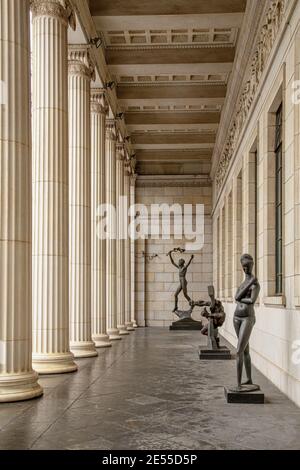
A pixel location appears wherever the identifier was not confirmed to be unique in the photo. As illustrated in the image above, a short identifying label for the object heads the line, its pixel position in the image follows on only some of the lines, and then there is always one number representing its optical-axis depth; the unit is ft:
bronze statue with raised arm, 106.32
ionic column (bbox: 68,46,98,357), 60.54
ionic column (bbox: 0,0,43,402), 34.68
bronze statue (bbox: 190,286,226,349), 55.52
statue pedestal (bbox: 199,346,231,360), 58.18
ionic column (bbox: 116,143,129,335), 98.78
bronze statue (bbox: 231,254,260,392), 34.91
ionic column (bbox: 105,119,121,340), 84.53
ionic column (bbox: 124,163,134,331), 110.12
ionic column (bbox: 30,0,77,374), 47.19
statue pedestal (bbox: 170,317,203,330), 106.52
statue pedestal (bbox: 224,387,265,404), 34.73
